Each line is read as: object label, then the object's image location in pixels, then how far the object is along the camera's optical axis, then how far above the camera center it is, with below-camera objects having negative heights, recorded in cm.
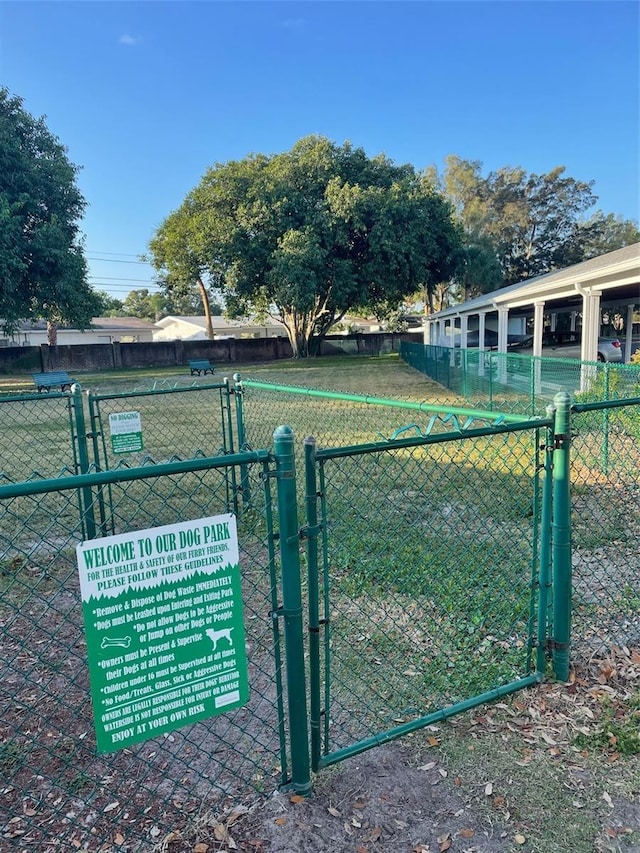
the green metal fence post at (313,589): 206 -91
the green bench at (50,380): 1722 -94
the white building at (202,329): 5478 +156
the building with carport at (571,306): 1143 +101
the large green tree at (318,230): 2650 +531
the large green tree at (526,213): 4616 +989
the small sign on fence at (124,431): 464 -68
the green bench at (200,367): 2306 -87
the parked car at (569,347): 1730 -42
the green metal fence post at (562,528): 263 -89
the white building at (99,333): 4700 +133
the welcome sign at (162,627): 171 -88
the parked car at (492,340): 2475 -13
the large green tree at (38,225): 1939 +437
